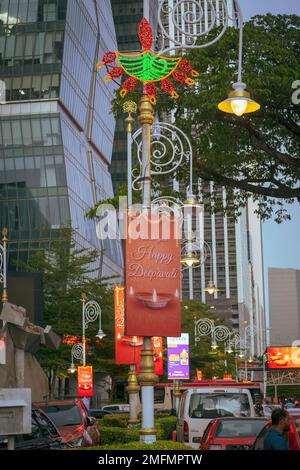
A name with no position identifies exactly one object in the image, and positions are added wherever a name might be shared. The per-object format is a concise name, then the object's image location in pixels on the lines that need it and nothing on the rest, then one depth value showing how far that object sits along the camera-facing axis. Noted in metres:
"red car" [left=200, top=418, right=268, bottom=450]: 17.47
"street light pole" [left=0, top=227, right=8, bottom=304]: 32.98
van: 23.16
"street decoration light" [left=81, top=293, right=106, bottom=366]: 47.92
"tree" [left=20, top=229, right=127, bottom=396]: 53.75
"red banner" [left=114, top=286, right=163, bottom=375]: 29.06
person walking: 11.23
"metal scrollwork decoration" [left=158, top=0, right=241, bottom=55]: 16.78
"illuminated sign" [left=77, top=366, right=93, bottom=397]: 44.47
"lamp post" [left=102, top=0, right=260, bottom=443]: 15.49
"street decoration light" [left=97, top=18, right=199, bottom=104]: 17.30
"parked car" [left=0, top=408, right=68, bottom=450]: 14.34
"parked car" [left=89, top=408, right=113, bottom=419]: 45.12
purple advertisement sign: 35.72
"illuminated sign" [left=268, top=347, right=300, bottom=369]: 67.88
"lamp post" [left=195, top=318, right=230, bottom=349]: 64.38
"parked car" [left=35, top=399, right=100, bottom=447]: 20.30
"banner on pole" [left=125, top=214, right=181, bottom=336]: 15.05
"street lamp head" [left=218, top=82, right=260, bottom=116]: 16.44
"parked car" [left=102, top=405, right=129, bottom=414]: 53.47
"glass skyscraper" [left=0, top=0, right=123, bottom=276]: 82.00
